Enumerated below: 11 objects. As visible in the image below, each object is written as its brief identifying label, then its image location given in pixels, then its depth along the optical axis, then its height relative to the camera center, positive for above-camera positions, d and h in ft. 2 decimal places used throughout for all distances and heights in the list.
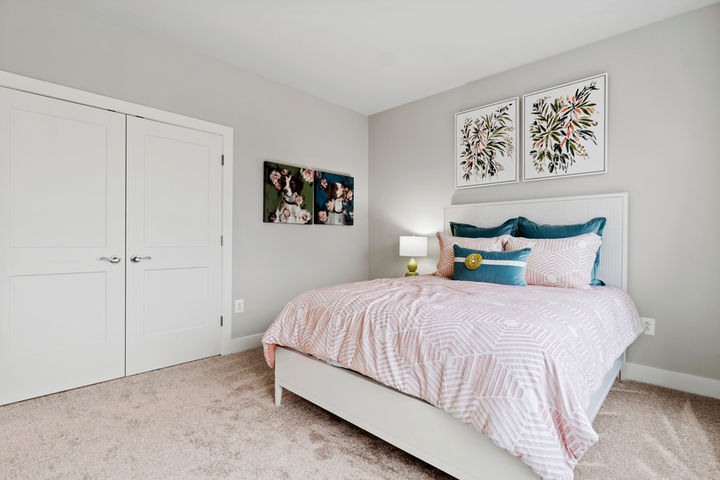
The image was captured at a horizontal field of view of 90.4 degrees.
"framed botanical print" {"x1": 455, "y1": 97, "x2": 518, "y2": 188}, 10.38 +2.91
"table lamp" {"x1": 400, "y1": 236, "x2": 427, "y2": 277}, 11.82 -0.28
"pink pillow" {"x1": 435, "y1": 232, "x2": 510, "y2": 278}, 8.80 -0.14
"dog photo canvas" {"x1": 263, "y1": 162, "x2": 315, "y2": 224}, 11.06 +1.45
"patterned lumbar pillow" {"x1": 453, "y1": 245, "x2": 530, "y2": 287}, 7.68 -0.59
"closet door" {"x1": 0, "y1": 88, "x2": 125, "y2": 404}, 7.07 -0.18
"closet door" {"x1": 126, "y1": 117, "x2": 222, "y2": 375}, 8.60 -0.17
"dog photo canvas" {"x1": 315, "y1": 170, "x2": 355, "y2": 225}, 12.51 +1.47
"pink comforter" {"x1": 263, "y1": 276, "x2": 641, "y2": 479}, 3.63 -1.42
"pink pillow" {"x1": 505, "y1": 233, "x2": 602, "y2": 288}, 7.61 -0.45
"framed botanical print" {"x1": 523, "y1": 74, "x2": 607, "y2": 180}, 8.86 +2.91
